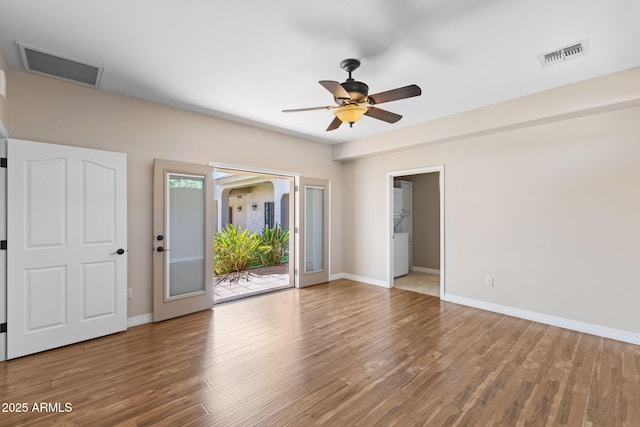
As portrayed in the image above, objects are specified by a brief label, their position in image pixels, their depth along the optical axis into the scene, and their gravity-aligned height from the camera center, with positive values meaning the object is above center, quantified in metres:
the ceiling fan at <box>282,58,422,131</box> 2.45 +1.04
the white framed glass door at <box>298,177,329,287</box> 5.47 -0.35
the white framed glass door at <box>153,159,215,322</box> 3.72 -0.33
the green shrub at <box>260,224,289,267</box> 7.97 -0.84
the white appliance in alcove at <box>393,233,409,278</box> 6.04 -0.87
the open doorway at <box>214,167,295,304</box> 5.59 -0.60
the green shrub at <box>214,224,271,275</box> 6.91 -0.88
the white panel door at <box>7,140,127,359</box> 2.77 -0.32
